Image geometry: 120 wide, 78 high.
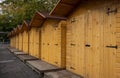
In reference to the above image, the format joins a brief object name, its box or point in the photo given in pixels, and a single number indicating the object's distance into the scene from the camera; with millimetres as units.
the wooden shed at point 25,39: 7386
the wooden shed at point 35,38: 5157
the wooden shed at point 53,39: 3723
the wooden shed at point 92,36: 2261
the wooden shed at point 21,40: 9205
